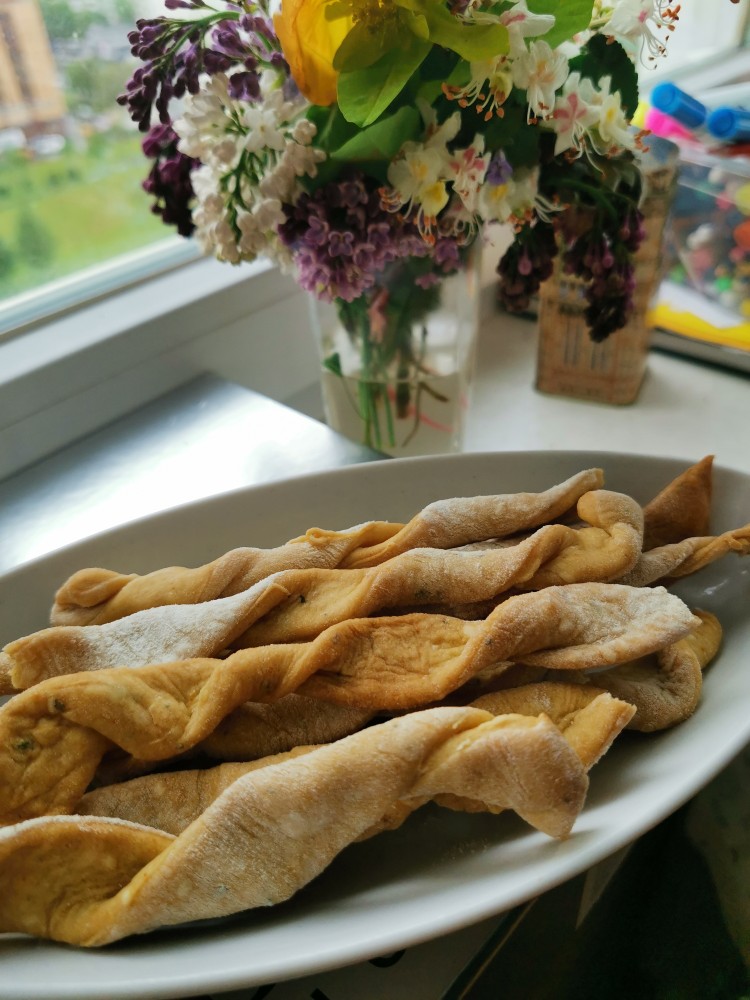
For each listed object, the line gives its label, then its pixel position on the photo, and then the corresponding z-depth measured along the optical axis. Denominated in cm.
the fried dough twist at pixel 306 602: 42
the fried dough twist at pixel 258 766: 36
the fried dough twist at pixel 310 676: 37
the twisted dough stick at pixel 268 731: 40
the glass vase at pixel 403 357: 63
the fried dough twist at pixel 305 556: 47
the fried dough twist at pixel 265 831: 33
